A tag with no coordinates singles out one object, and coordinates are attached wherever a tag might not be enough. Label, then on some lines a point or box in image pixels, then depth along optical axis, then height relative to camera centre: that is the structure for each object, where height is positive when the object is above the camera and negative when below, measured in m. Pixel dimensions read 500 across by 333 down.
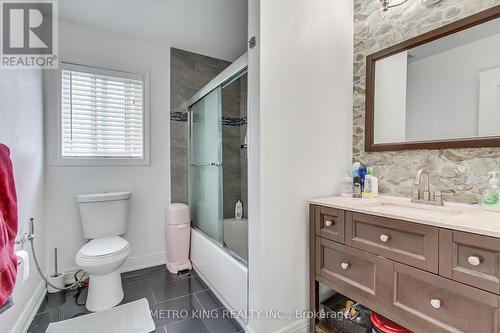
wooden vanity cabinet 0.86 -0.47
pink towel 0.93 -0.27
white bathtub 1.63 -0.86
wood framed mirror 1.23 +0.44
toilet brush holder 2.07 -1.03
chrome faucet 1.34 -0.18
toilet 1.80 -0.67
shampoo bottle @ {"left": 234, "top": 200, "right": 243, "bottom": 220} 2.52 -0.51
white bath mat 1.61 -1.11
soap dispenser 1.17 -0.15
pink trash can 2.47 -0.78
